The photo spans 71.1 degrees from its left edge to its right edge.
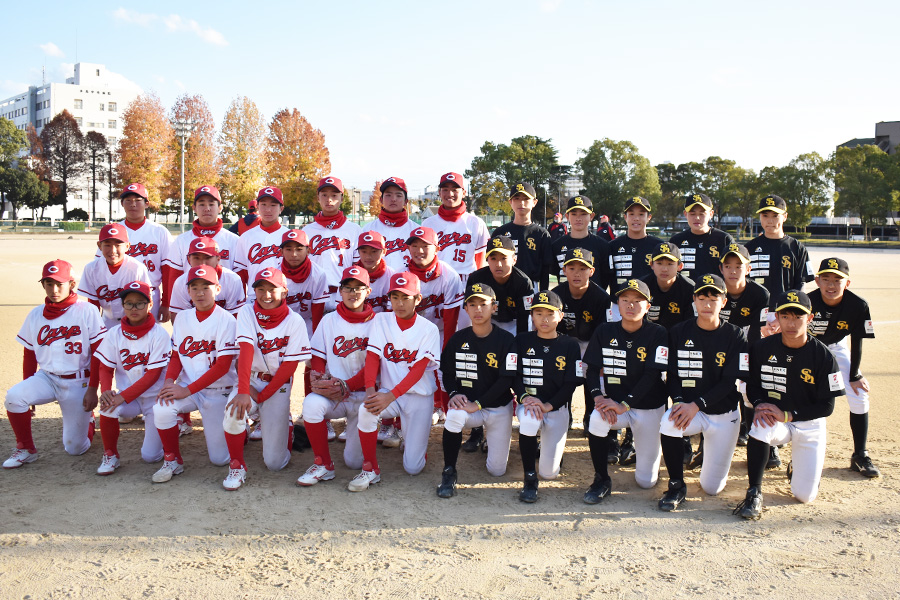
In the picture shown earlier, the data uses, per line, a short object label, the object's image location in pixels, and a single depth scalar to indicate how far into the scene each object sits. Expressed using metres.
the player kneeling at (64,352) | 5.48
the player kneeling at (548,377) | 5.02
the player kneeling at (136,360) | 5.26
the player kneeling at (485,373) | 5.13
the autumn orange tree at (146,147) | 41.69
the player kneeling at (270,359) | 5.13
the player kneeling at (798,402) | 4.54
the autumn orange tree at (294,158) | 49.16
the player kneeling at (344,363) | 5.14
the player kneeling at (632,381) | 4.80
